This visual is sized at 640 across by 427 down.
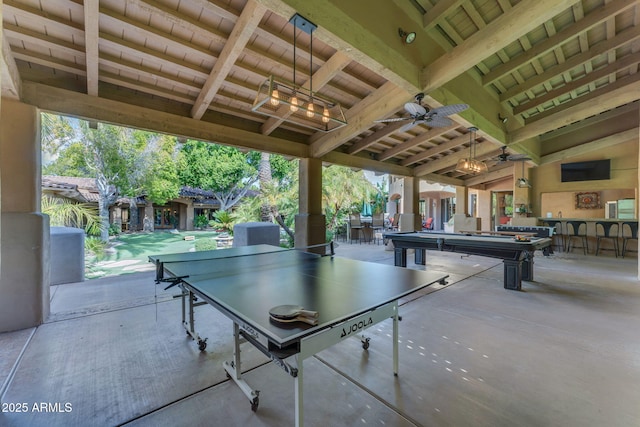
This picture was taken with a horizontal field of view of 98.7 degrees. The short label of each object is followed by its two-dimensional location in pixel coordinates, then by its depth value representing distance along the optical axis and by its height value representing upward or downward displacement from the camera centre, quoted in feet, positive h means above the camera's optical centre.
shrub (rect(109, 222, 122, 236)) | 39.88 -2.48
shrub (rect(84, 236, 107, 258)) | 25.96 -3.24
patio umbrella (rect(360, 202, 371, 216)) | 59.67 +0.54
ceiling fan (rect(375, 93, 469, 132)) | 12.35 +4.67
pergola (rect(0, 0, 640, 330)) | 9.52 +6.50
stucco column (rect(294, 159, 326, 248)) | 20.31 +0.49
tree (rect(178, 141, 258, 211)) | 48.65 +8.04
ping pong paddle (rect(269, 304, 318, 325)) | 4.68 -1.78
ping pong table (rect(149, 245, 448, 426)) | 4.79 -1.88
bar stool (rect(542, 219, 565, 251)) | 29.84 -1.96
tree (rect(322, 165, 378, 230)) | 34.40 +3.09
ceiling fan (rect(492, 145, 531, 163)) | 22.41 +4.50
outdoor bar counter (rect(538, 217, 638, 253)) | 26.11 -1.32
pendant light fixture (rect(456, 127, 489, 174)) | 18.61 +3.25
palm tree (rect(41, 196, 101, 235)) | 20.59 +0.07
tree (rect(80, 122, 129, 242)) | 28.27 +6.18
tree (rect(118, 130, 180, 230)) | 31.07 +5.93
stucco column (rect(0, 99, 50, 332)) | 10.36 -0.38
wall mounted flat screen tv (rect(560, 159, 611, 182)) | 29.40 +4.63
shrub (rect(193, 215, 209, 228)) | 59.47 -2.01
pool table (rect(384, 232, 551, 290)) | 15.60 -2.16
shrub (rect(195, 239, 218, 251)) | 33.53 -3.98
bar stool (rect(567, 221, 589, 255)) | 28.40 -2.00
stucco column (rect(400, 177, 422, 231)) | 30.68 +0.72
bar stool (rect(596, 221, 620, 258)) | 26.32 -1.86
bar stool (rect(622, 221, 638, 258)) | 25.68 -1.69
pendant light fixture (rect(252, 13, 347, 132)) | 8.54 +3.89
